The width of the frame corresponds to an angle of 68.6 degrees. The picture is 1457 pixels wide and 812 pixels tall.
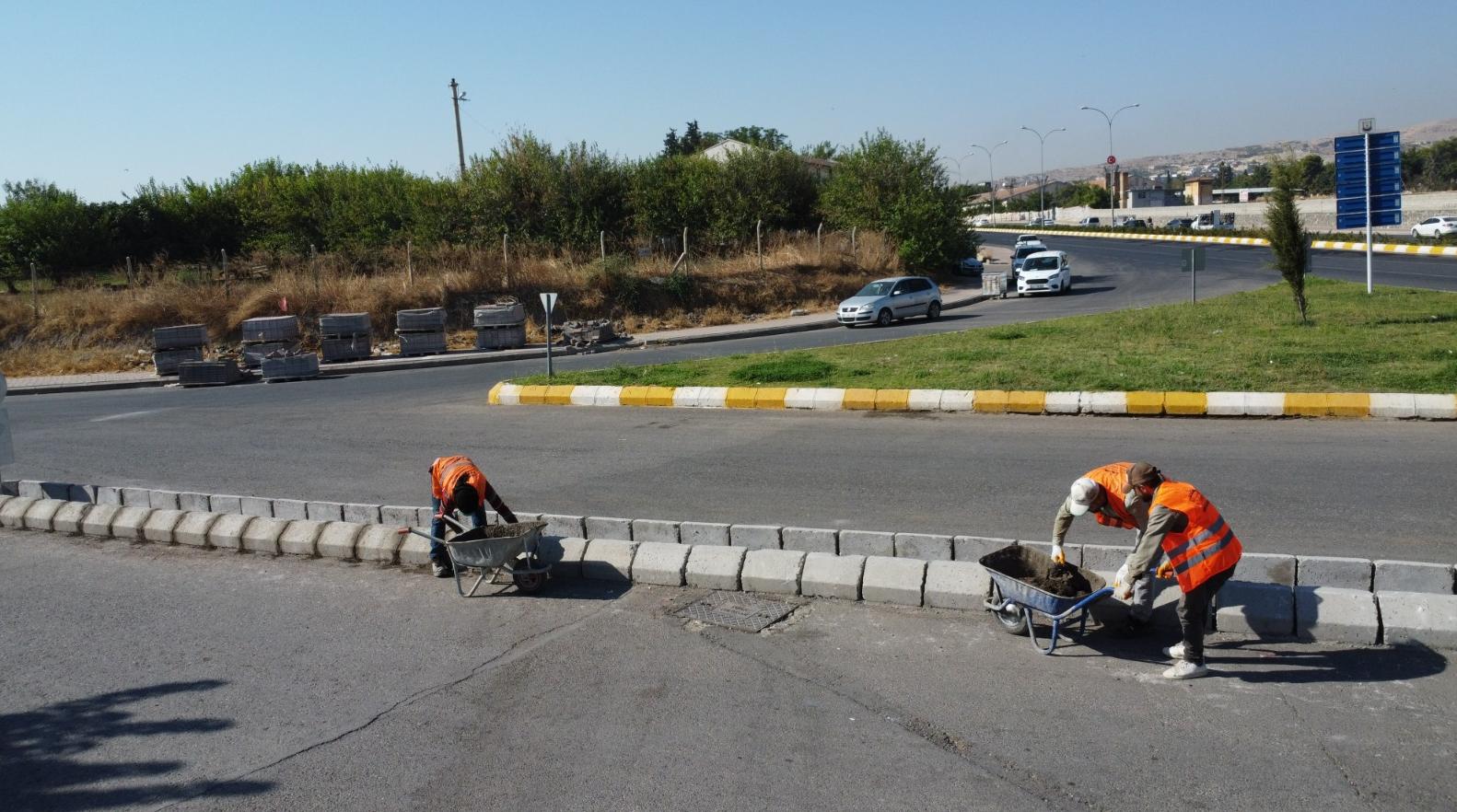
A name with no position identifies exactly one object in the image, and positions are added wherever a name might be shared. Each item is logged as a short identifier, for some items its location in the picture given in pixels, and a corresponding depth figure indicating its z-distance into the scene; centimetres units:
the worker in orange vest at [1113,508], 612
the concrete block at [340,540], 905
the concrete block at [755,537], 820
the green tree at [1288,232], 1842
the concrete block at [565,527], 888
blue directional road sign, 2367
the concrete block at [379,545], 887
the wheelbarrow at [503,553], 760
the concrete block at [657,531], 854
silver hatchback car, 3050
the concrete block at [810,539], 806
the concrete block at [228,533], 958
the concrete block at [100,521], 1040
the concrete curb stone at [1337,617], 627
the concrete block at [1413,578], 655
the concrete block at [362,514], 962
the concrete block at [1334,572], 677
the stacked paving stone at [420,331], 2817
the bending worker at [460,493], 785
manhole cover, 714
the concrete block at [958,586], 707
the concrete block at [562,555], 823
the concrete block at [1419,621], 611
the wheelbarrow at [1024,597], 616
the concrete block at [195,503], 1053
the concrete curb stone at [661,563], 796
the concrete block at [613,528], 871
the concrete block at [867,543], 793
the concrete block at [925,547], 770
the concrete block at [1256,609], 644
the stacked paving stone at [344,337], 2753
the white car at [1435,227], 5084
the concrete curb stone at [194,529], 977
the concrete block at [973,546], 759
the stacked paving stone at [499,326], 2858
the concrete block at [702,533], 838
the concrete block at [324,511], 993
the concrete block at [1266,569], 687
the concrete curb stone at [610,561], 812
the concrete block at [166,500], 1064
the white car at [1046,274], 3716
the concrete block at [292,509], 1016
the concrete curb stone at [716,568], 781
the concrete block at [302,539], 923
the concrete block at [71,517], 1059
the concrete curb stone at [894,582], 720
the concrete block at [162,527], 998
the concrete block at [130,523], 1020
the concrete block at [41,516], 1078
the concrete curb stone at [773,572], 759
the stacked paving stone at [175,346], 2633
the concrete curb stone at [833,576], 739
